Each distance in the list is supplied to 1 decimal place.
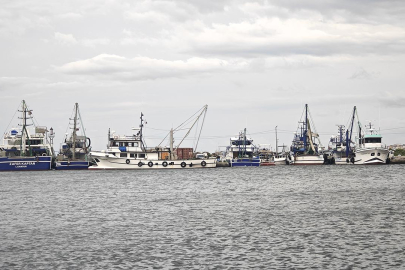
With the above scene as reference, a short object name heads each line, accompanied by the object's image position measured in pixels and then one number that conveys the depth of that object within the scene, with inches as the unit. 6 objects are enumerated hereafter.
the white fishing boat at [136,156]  6018.7
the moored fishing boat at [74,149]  6889.8
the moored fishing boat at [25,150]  6456.7
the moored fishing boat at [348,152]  7656.0
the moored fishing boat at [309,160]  7819.9
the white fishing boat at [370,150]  6820.9
